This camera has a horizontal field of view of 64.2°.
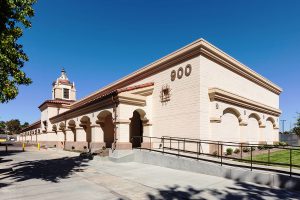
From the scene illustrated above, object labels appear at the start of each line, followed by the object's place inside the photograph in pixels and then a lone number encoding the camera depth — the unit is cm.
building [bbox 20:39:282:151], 1627
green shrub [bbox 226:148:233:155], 1608
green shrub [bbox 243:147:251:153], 1786
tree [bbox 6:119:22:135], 12638
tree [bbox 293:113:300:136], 4870
